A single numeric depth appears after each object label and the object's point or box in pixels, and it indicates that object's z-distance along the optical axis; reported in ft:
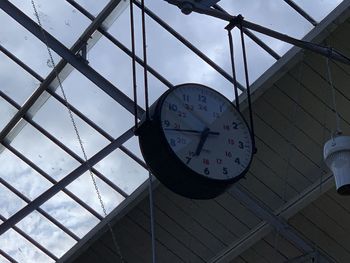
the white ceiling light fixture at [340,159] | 22.85
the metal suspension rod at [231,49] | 21.76
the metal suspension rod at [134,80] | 20.27
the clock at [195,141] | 19.83
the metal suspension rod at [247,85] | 21.40
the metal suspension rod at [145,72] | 20.16
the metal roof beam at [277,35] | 23.54
